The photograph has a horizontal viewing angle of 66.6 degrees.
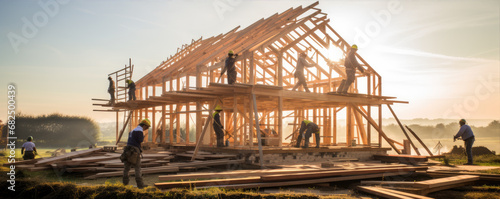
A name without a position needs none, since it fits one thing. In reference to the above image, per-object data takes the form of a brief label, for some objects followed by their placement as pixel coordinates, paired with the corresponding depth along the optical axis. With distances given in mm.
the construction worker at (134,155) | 8258
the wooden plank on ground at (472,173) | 9664
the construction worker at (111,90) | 21328
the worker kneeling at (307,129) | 14280
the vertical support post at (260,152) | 12234
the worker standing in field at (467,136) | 14556
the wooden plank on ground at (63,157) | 11508
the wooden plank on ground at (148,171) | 10172
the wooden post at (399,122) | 17856
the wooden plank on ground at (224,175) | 7984
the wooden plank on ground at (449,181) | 8398
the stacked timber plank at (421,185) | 7998
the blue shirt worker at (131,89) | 20078
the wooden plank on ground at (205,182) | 7279
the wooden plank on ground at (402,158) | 15008
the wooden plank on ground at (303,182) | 7817
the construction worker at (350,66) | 15570
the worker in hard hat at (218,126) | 14031
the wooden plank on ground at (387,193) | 7183
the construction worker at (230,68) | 13617
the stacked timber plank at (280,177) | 7676
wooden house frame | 14430
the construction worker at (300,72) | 15096
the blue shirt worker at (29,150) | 13685
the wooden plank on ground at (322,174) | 8328
